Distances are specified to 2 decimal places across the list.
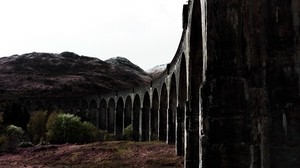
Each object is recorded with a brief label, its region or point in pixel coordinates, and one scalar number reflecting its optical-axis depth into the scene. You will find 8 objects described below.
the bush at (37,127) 41.25
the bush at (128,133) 40.72
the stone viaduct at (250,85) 6.46
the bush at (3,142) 31.04
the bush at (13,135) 34.89
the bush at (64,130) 35.25
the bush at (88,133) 36.97
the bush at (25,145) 33.30
